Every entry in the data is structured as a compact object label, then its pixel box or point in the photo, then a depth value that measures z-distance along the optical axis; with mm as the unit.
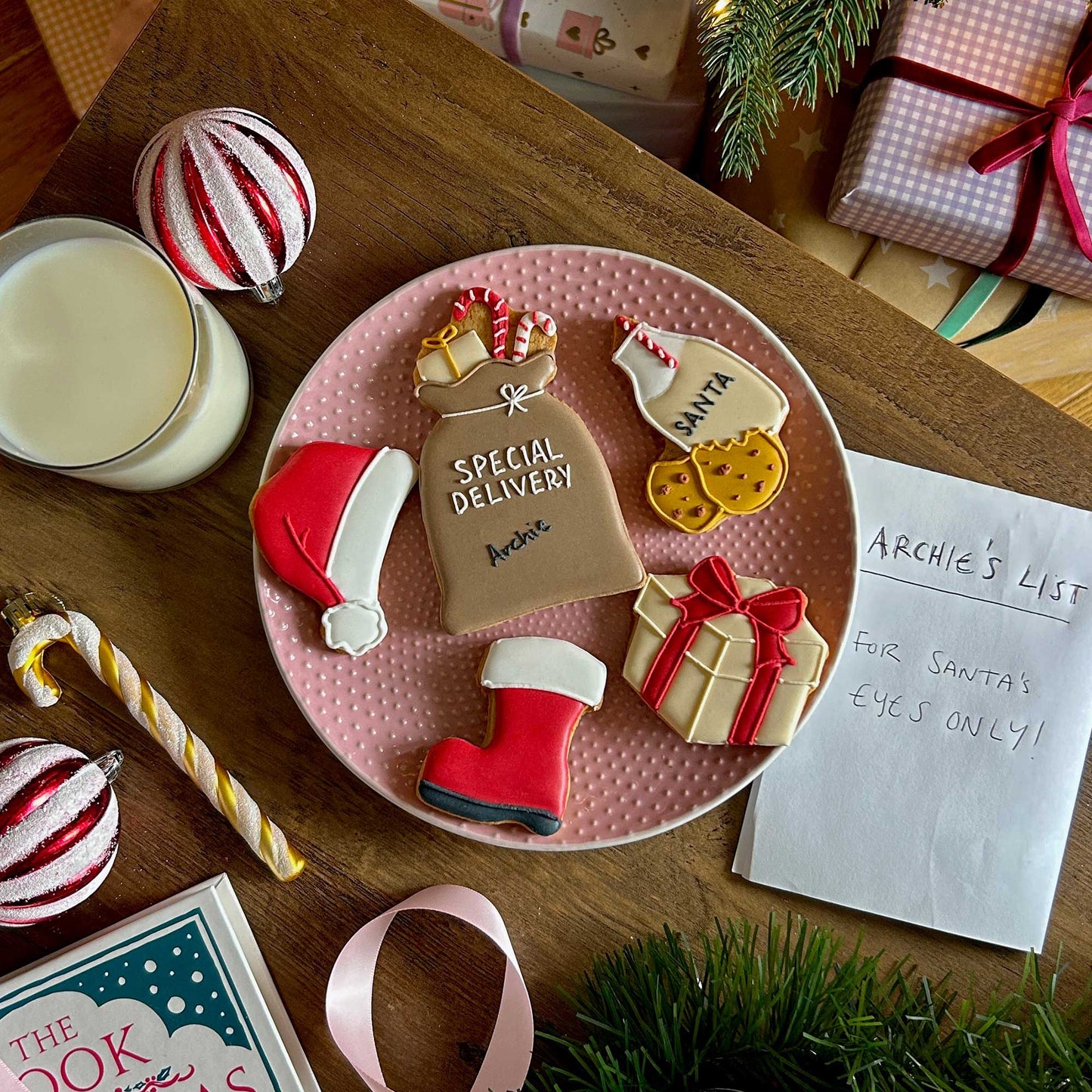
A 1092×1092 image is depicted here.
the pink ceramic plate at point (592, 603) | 790
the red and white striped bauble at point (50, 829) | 704
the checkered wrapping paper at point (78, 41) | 1334
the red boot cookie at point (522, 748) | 763
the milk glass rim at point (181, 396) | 660
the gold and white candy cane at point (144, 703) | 782
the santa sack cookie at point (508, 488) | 777
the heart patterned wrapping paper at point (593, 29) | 1004
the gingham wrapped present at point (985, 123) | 875
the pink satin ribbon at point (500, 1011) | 790
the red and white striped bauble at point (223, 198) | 688
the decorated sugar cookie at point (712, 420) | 779
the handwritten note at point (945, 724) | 832
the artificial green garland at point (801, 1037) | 545
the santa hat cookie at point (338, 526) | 761
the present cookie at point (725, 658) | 771
